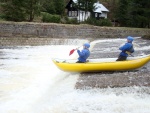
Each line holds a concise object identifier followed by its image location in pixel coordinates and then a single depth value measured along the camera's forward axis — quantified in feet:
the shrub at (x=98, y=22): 111.04
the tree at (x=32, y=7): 93.16
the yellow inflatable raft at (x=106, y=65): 31.65
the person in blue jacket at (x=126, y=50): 32.58
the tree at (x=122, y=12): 113.60
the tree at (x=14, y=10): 90.02
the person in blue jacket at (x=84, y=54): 32.40
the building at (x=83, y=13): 139.23
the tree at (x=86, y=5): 112.88
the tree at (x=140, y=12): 101.87
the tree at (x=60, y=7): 121.70
